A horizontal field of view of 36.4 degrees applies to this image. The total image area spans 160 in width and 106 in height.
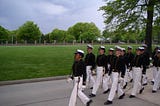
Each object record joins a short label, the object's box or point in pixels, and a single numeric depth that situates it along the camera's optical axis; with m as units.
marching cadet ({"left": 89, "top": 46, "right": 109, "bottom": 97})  9.20
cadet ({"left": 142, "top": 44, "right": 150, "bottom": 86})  9.58
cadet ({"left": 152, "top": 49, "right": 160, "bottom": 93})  10.35
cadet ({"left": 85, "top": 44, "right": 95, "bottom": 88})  10.40
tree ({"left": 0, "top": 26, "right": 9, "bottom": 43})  89.89
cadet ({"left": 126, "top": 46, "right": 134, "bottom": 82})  11.44
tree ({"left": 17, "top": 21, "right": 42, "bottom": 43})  89.94
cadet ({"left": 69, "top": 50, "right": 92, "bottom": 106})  7.23
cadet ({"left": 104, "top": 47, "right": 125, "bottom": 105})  8.50
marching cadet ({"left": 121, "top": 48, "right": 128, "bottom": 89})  10.97
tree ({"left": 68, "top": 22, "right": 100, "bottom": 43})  100.06
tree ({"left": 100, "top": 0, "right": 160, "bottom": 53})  22.25
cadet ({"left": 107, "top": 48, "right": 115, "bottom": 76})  9.66
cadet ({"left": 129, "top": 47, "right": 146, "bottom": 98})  9.40
